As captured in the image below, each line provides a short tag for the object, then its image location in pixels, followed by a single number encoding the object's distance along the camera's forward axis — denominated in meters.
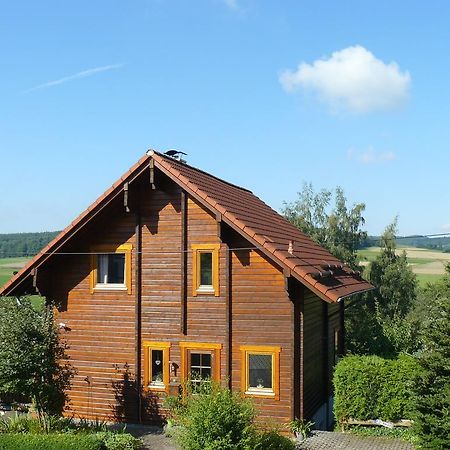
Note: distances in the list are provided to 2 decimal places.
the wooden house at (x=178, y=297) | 15.67
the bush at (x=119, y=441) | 13.85
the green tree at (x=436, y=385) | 12.38
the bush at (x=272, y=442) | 12.16
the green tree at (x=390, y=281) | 45.28
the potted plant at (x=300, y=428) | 15.04
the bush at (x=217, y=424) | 11.49
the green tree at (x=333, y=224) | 46.88
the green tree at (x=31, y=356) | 14.59
